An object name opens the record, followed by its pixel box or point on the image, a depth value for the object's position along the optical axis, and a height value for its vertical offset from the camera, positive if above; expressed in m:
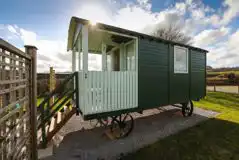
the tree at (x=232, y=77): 20.26 -0.06
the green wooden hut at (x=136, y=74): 2.96 +0.07
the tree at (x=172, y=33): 17.19 +6.47
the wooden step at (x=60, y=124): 3.09 -1.32
